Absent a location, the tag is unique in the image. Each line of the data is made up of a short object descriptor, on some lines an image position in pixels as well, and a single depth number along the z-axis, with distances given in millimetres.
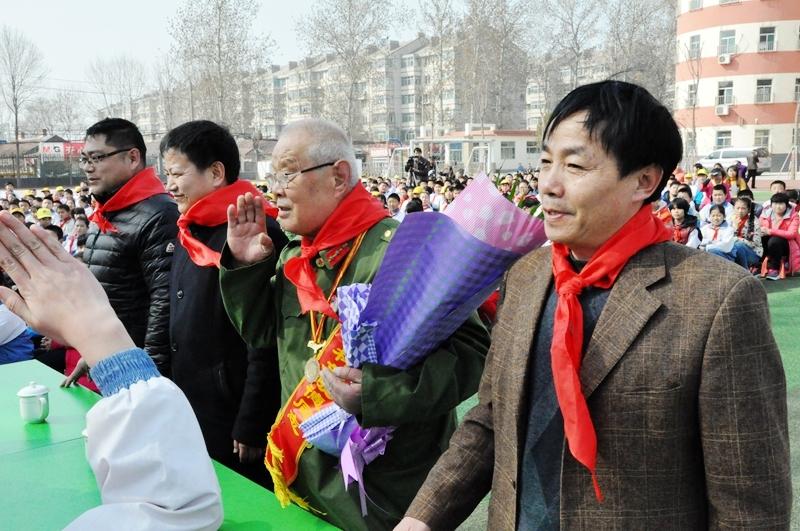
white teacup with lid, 2484
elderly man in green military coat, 1871
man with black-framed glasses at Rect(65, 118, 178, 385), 3068
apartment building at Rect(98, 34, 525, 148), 35688
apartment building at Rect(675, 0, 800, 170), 34719
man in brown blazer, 1188
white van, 27566
